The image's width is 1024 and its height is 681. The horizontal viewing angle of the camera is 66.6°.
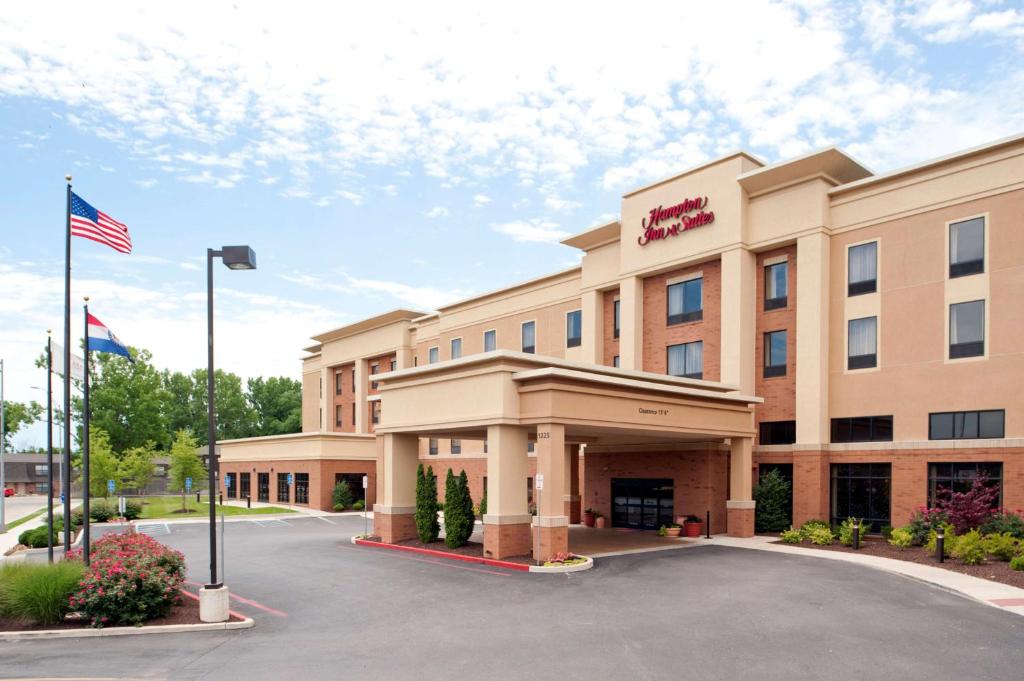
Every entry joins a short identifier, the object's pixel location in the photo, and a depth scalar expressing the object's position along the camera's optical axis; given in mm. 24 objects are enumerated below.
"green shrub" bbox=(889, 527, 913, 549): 26078
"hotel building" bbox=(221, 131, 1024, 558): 25984
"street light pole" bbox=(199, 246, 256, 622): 15559
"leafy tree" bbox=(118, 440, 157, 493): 56406
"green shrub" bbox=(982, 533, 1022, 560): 22844
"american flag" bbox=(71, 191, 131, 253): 18484
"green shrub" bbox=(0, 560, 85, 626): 15500
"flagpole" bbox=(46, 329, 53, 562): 19375
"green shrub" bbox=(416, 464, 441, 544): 29266
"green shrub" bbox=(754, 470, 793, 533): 31500
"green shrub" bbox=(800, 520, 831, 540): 29031
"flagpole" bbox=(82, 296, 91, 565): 18141
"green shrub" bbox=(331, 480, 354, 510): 53438
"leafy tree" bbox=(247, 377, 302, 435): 105688
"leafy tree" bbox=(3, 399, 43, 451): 99338
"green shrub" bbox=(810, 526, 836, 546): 28156
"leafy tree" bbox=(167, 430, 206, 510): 57656
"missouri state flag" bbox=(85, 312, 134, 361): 19062
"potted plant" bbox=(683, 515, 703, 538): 31391
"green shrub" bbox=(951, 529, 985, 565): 22078
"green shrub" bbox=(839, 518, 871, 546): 27734
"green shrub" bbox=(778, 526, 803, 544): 28956
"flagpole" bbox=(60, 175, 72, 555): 18453
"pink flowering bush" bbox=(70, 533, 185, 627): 15367
